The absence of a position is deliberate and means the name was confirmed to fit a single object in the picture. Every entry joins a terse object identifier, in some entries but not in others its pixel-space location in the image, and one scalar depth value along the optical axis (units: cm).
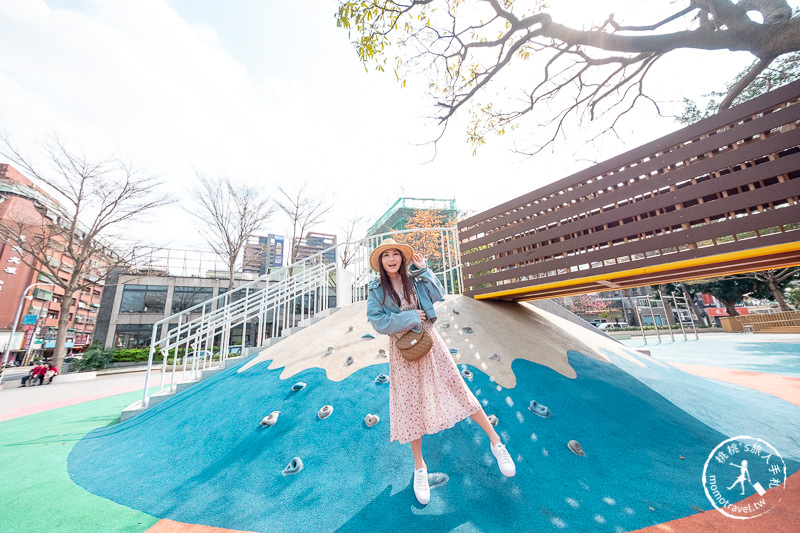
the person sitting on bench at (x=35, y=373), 1281
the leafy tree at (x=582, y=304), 3929
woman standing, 228
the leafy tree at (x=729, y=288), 2852
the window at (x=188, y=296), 2831
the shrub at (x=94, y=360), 1777
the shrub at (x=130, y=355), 1978
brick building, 2944
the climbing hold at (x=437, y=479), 237
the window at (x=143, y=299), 2711
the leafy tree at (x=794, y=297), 3020
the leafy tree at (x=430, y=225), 1304
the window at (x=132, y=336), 2633
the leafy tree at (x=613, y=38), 309
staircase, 568
